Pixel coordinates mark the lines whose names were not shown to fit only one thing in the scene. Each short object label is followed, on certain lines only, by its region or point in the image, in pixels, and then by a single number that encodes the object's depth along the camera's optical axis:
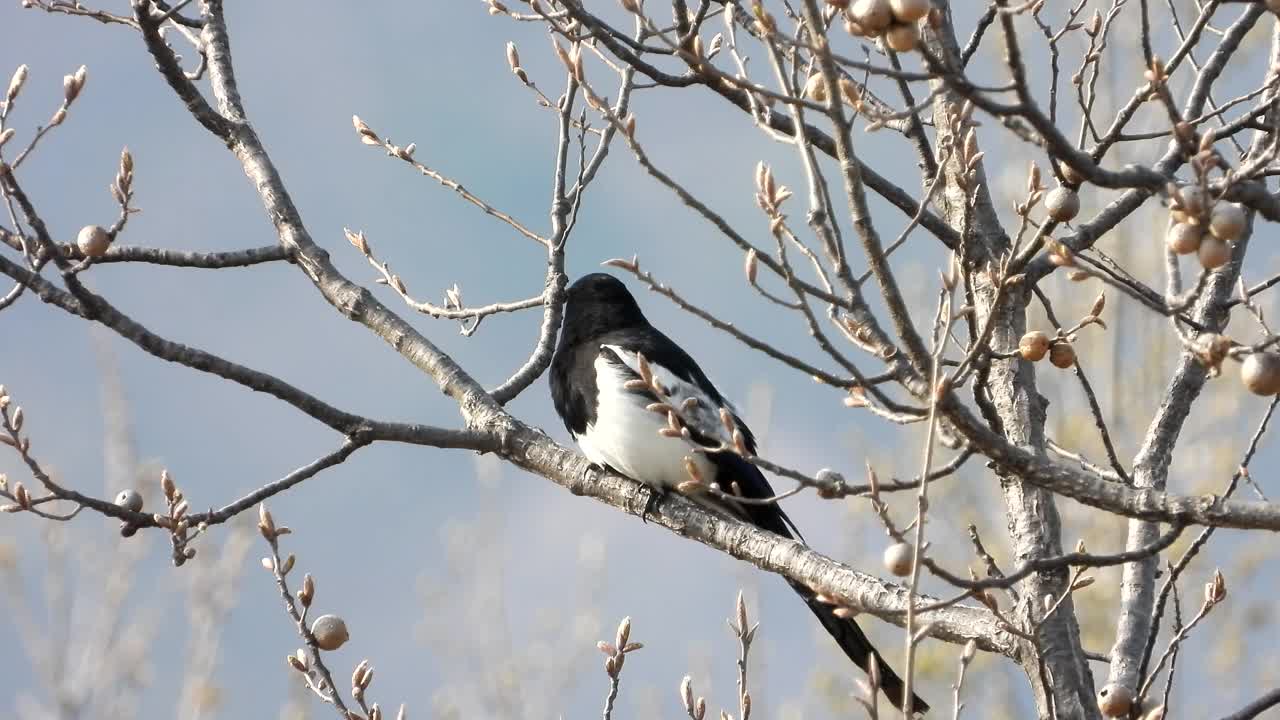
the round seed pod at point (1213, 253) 11.93
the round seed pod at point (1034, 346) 12.19
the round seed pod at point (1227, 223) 11.93
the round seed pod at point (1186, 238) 11.94
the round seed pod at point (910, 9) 11.94
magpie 12.93
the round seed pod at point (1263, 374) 11.94
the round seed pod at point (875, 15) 11.94
